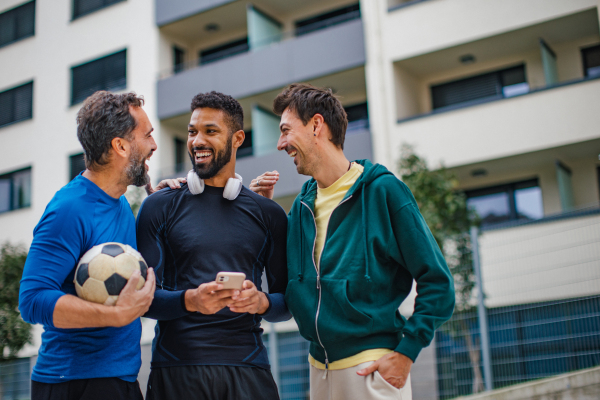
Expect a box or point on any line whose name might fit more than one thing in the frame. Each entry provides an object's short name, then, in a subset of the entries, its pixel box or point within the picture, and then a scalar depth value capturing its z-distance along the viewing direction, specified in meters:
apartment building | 15.42
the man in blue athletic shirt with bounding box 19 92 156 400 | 3.27
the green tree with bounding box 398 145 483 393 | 10.05
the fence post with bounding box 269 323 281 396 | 10.29
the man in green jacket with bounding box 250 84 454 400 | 3.52
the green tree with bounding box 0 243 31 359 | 13.55
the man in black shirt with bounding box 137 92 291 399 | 3.74
